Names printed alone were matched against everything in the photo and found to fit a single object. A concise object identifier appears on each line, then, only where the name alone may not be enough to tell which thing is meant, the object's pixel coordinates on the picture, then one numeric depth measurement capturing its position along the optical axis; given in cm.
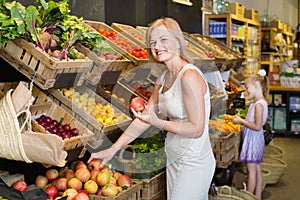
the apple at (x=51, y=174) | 270
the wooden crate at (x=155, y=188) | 288
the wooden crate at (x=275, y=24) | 1112
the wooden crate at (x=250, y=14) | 913
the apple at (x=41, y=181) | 263
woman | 245
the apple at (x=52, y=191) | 253
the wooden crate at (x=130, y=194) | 258
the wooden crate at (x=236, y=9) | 776
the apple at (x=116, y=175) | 286
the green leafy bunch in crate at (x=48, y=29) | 221
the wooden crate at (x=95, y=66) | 282
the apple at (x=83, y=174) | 271
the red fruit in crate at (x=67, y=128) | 245
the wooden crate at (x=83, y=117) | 261
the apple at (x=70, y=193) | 251
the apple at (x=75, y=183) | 262
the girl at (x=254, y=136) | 445
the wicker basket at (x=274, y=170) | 534
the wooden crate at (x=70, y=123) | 242
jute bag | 205
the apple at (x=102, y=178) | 268
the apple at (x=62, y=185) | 264
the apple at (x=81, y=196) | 247
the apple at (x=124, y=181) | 278
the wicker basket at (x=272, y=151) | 600
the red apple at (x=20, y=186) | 242
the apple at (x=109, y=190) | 261
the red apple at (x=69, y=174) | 273
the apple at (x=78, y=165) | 282
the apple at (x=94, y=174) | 274
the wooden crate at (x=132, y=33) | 381
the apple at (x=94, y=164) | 279
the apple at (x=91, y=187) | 264
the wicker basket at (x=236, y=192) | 395
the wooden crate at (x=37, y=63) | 230
